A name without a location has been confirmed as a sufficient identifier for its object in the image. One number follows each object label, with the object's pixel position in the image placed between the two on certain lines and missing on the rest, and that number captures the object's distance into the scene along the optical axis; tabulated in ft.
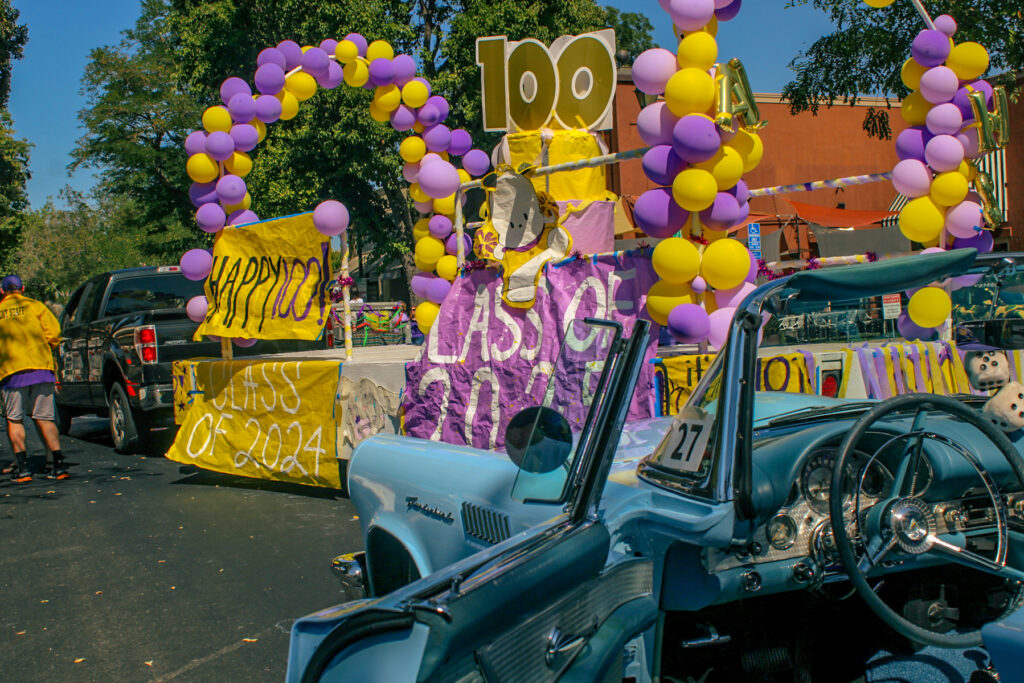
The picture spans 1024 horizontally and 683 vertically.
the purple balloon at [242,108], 29.94
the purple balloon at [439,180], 30.83
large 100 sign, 29.35
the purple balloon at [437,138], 33.81
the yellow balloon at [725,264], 19.25
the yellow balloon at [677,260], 19.17
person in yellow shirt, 27.25
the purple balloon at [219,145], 29.27
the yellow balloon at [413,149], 33.24
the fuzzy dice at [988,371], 11.75
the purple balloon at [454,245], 31.64
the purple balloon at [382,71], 32.50
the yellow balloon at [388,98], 33.09
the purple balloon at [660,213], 19.90
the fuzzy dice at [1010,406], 9.10
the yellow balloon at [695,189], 19.08
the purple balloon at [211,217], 29.37
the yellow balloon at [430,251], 32.27
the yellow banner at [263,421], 24.22
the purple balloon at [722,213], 19.75
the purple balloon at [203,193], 30.19
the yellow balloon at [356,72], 32.32
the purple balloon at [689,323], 18.86
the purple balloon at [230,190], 29.84
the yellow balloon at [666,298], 19.58
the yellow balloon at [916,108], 24.68
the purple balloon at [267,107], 30.37
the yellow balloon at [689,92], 19.08
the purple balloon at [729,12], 20.59
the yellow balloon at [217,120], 29.66
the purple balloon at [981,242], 24.25
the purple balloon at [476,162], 37.32
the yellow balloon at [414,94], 32.91
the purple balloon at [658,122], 19.83
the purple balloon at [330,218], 24.84
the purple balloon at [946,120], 23.63
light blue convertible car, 5.84
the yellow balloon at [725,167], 19.60
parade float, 19.65
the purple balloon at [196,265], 29.48
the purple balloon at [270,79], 30.27
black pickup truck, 30.25
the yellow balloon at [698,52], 19.61
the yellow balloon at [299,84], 31.58
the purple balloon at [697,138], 18.75
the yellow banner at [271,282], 25.68
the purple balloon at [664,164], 19.74
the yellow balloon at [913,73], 24.90
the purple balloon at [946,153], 23.25
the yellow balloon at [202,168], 29.53
